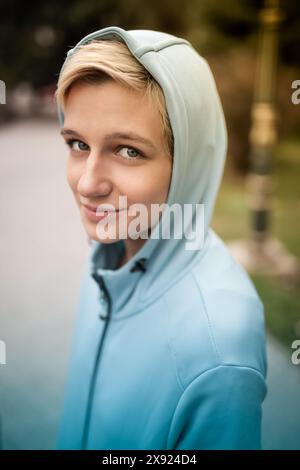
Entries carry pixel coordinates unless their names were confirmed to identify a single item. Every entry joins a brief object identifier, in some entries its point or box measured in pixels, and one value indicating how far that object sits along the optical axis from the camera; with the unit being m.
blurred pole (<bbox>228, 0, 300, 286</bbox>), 2.58
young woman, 0.85
